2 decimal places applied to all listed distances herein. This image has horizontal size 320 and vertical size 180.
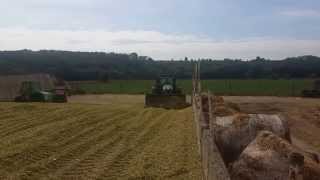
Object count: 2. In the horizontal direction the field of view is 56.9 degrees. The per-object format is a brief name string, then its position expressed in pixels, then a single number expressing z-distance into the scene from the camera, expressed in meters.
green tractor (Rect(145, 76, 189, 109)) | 19.47
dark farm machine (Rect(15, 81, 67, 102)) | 21.11
